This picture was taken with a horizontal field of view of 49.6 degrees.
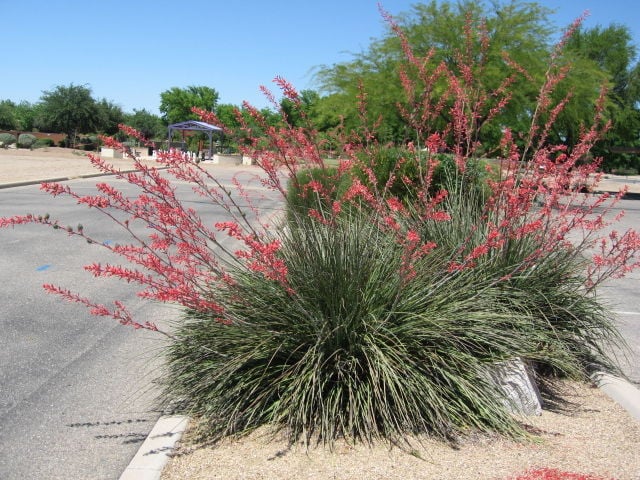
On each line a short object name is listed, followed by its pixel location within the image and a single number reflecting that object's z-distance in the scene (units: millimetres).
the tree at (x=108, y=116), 71750
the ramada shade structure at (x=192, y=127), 50531
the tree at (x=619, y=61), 41375
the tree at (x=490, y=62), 25875
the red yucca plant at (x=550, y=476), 3217
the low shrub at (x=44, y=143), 61406
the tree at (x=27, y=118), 94225
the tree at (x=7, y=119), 86438
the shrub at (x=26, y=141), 60625
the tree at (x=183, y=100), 100562
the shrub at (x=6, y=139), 60122
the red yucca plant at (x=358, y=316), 3959
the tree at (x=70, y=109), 69812
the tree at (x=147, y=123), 94044
